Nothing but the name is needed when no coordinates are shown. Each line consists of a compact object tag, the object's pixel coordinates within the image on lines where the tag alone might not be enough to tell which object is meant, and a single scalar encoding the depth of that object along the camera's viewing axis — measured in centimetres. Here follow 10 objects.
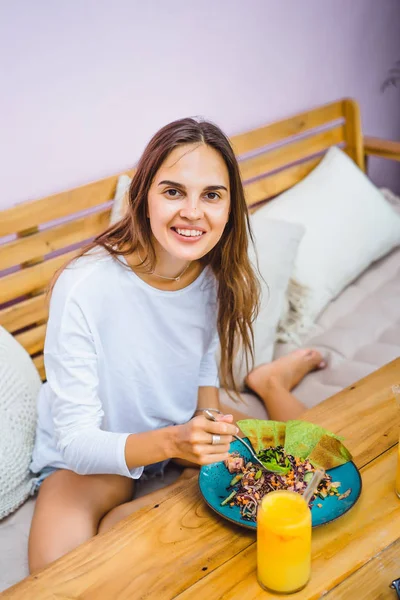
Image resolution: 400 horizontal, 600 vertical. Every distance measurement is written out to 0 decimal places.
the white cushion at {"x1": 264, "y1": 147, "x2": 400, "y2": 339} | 229
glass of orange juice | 100
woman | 135
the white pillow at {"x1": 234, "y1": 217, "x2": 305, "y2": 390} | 207
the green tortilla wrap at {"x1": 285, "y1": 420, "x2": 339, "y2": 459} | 131
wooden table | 105
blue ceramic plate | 115
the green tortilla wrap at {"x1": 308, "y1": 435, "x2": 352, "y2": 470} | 127
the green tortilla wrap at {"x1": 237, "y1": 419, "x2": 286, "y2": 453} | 134
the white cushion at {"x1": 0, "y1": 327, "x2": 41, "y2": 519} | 157
